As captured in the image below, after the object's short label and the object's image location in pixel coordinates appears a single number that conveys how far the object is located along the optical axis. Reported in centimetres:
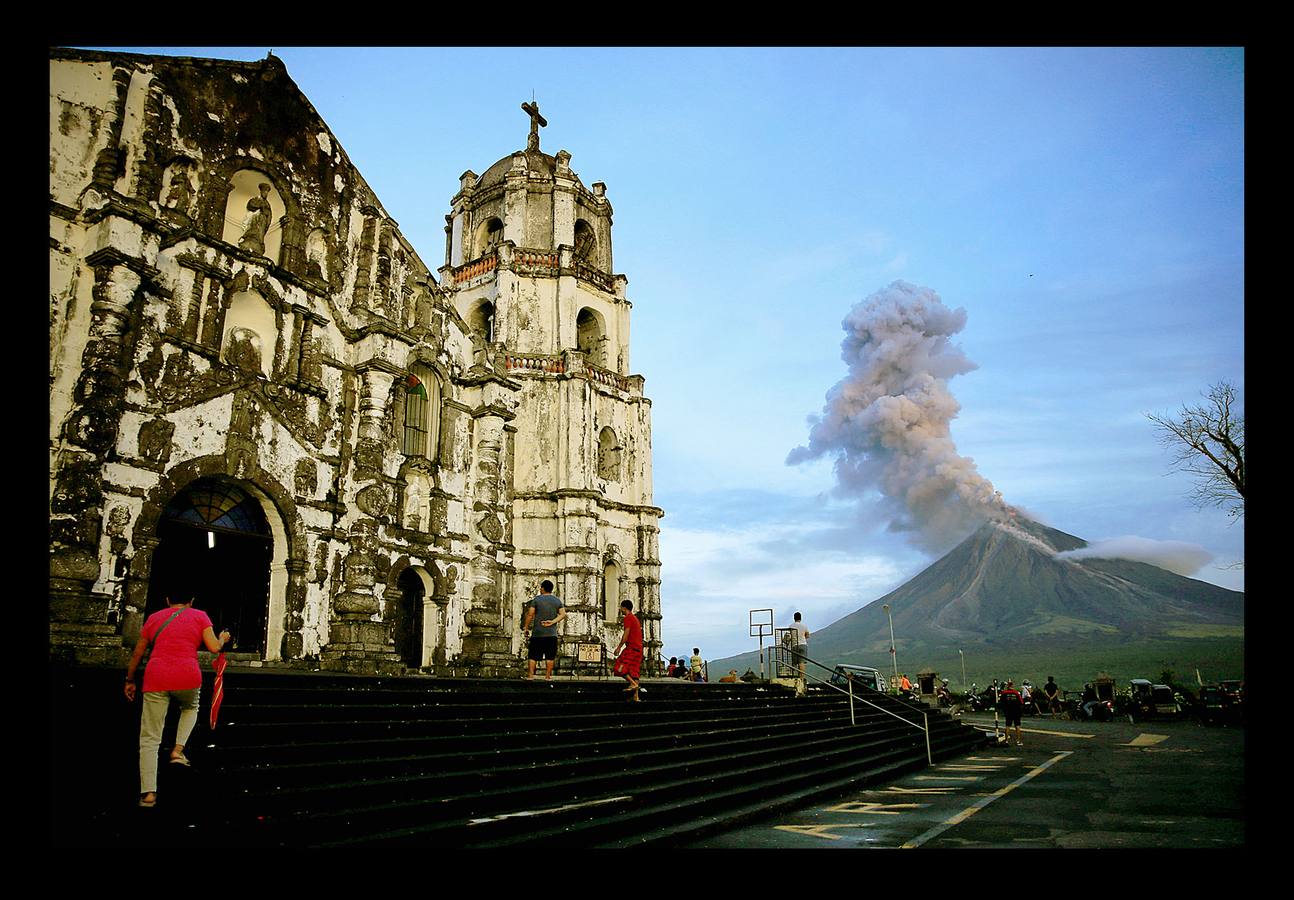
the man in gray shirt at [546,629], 1428
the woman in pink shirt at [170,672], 583
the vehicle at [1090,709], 3023
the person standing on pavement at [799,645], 2003
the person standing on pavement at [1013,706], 2078
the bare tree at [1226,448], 2250
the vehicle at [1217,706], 2525
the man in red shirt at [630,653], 1312
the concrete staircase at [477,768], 611
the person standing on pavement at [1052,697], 3006
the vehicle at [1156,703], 2955
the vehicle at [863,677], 2188
